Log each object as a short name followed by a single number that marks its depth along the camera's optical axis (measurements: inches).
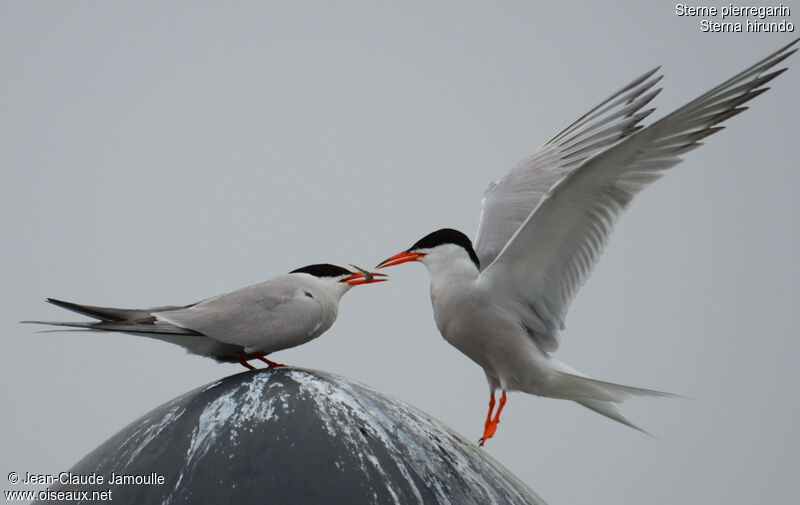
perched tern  370.0
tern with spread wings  438.6
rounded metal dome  288.5
